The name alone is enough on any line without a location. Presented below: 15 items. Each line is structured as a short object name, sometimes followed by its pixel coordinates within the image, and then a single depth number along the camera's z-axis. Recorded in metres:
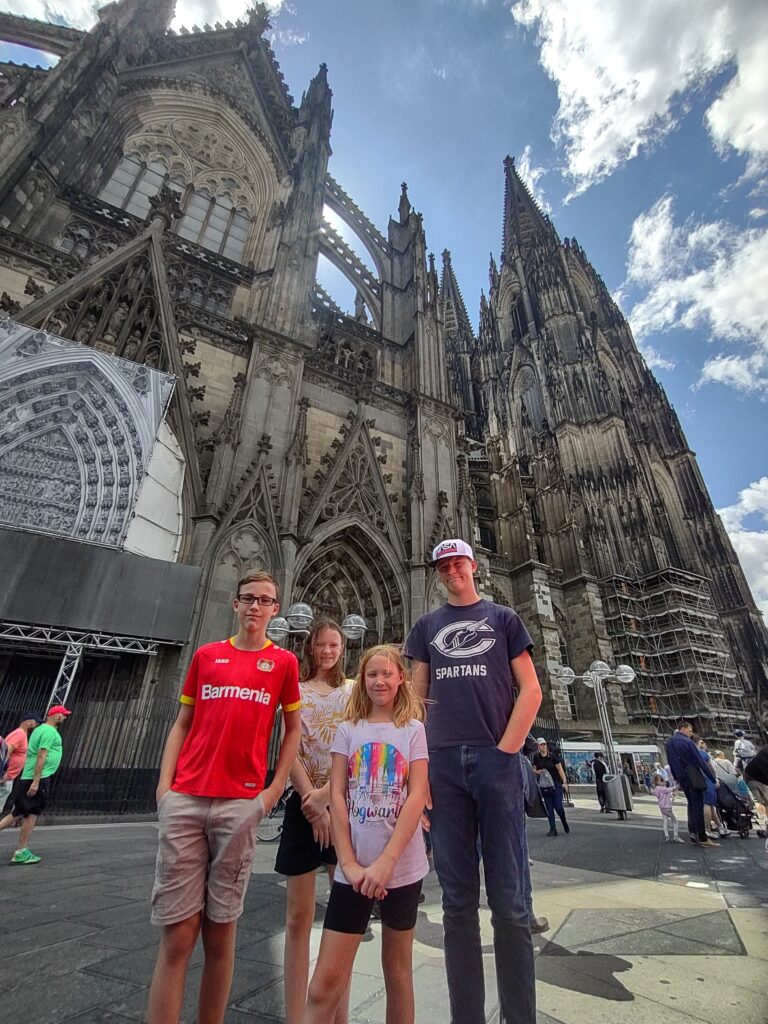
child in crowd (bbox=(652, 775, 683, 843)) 5.83
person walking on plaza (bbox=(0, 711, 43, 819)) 4.77
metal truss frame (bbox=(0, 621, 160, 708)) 7.77
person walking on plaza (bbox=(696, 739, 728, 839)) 5.84
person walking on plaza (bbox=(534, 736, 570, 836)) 6.81
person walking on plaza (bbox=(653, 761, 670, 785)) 8.58
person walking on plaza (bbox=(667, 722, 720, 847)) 5.47
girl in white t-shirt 1.44
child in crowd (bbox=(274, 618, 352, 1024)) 1.75
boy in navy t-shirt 1.56
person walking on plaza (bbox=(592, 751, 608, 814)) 9.85
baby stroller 6.47
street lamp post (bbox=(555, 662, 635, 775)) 11.05
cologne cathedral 9.09
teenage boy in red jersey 1.48
